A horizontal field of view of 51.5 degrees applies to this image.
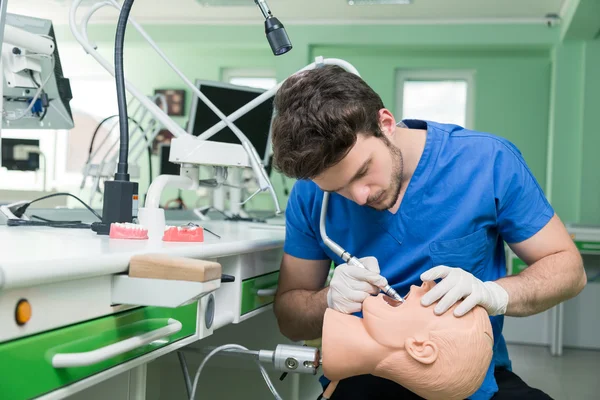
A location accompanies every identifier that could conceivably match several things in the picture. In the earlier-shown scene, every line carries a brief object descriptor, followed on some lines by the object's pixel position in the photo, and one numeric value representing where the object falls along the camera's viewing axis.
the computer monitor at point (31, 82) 1.44
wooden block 0.82
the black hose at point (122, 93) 1.22
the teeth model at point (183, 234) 1.13
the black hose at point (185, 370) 1.35
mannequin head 0.97
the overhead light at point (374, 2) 5.46
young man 1.16
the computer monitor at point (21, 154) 2.33
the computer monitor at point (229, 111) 2.52
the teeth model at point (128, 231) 1.10
